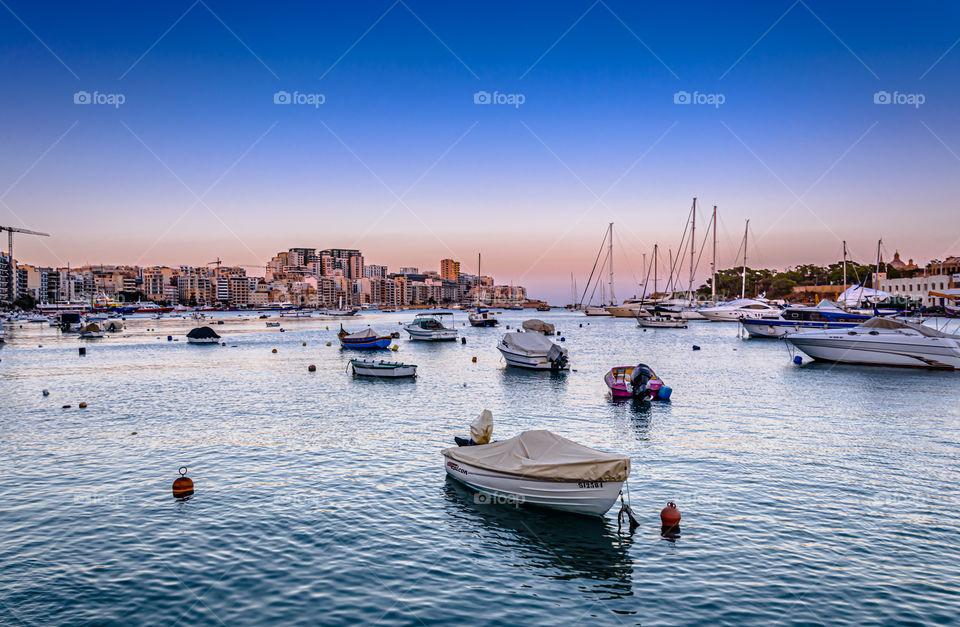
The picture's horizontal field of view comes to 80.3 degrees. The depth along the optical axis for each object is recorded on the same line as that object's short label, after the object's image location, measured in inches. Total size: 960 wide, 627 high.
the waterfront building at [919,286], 6496.1
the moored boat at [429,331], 3529.8
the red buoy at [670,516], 609.3
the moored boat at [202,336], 3336.6
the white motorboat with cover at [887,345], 1994.3
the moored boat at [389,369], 1871.3
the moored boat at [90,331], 3914.9
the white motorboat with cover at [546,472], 621.5
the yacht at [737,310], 4495.6
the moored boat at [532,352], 2012.8
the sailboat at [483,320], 5478.3
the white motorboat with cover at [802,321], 3553.2
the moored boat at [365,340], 2950.3
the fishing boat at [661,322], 4826.3
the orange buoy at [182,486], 727.1
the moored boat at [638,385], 1403.8
